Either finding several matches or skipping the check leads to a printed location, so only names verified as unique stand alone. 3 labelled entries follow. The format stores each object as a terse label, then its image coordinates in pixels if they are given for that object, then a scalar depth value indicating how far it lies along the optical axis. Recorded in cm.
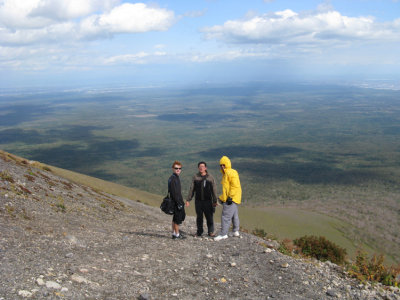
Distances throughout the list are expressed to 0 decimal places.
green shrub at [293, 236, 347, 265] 1450
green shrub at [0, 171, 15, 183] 1465
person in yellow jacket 1024
